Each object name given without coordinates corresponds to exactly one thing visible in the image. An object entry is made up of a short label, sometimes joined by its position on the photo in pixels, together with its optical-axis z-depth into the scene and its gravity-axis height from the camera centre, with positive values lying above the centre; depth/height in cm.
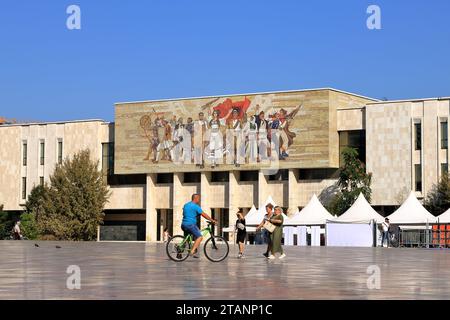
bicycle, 2538 -146
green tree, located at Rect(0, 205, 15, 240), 8991 -303
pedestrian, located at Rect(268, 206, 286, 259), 2891 -120
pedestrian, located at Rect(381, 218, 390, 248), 5469 -212
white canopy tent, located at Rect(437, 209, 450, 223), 5381 -142
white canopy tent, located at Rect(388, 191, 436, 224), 5494 -125
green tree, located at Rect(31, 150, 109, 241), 8462 -70
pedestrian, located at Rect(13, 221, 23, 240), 7188 -317
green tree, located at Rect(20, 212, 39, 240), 8562 -317
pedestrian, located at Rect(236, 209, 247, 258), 3029 -128
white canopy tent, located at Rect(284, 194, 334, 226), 6022 -149
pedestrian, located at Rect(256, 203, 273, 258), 2960 -76
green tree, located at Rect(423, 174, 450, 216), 7200 -35
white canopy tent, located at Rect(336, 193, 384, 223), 5669 -127
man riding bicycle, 2491 -76
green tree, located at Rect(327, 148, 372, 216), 7444 +73
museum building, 7612 +354
